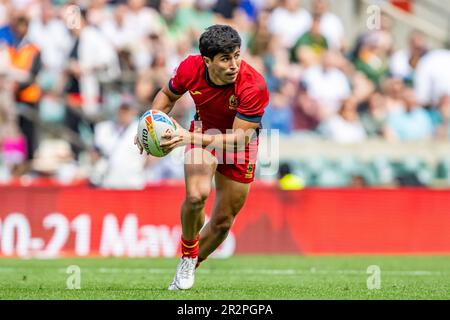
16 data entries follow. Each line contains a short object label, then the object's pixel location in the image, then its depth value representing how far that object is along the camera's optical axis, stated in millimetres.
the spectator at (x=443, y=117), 16797
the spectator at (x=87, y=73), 16844
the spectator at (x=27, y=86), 16781
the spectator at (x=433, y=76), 17859
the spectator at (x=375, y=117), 17062
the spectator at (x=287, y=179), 15703
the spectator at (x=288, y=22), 18344
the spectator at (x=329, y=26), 18359
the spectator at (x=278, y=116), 16531
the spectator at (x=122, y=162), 15438
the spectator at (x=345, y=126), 16656
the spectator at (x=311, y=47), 17781
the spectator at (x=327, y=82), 17281
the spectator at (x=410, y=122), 16953
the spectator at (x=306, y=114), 16906
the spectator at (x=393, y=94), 17141
